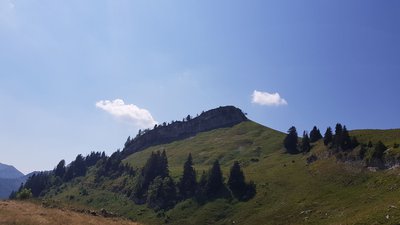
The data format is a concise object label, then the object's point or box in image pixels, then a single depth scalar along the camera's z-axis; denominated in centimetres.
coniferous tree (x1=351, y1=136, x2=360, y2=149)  11458
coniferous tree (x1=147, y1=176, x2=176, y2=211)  13200
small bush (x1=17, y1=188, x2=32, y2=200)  6381
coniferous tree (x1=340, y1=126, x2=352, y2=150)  11651
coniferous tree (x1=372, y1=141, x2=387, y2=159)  9825
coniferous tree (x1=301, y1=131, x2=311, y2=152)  15323
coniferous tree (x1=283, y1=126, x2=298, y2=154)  16638
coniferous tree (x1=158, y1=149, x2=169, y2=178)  15688
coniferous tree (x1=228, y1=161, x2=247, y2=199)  12275
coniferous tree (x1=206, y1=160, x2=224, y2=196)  12868
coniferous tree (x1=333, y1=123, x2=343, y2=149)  12089
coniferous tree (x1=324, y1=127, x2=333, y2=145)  13450
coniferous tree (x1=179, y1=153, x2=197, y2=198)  13575
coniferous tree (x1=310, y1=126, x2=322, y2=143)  16412
